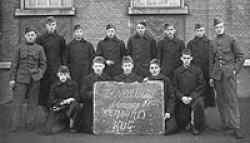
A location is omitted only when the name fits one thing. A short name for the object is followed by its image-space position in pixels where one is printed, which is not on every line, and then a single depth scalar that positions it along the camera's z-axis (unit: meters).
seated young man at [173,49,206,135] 7.06
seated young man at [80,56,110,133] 7.21
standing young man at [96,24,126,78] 8.03
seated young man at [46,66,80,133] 7.11
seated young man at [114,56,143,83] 7.25
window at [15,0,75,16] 10.79
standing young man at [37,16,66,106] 8.08
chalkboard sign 6.97
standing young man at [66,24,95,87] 8.05
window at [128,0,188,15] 10.67
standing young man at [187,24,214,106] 7.84
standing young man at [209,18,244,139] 7.02
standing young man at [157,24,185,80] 7.91
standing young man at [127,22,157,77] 8.05
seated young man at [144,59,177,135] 7.03
